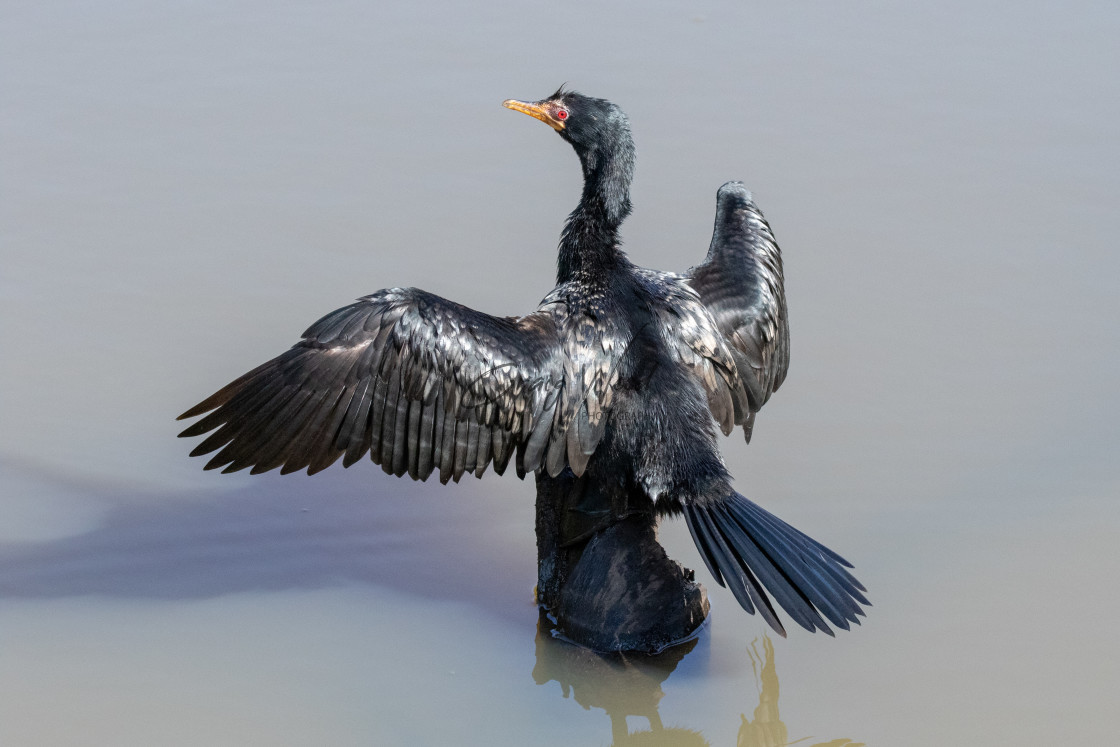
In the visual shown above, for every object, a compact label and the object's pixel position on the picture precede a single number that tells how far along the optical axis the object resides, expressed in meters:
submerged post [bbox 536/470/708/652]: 10.29
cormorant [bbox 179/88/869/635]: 9.95
